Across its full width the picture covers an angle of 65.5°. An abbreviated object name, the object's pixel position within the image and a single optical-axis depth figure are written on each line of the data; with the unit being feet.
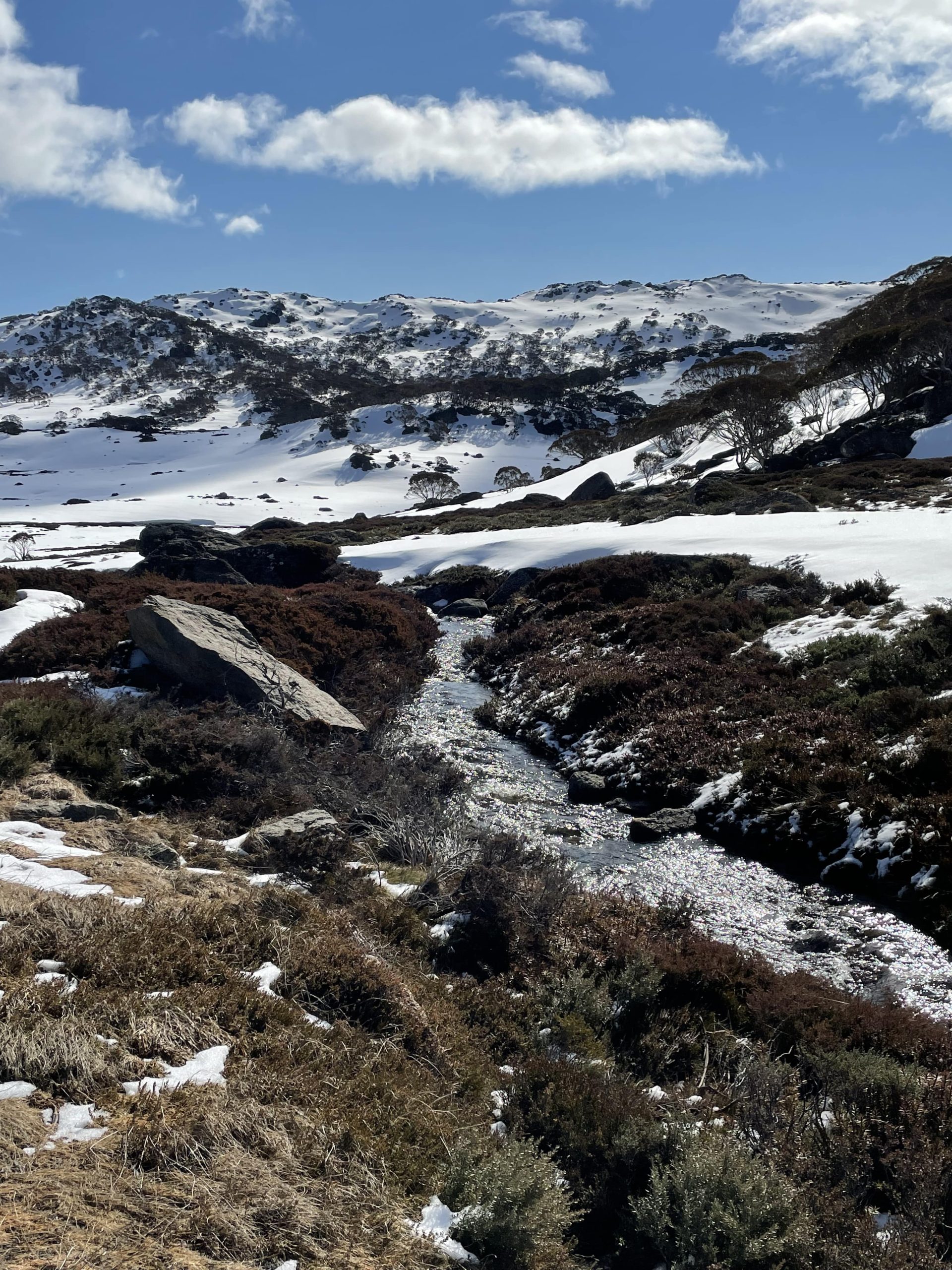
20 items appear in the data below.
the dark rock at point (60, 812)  26.04
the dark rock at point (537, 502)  170.09
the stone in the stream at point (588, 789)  39.58
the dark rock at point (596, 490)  172.65
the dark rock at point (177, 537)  95.66
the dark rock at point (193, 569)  84.23
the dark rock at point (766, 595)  57.98
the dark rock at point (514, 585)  85.71
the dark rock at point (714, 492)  114.32
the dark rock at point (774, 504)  92.89
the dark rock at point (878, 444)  127.03
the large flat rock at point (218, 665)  43.04
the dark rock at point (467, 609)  86.12
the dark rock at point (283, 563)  92.79
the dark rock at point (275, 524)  163.53
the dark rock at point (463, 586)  92.21
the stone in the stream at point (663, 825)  34.65
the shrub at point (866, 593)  50.24
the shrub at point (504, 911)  22.22
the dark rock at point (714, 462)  181.68
